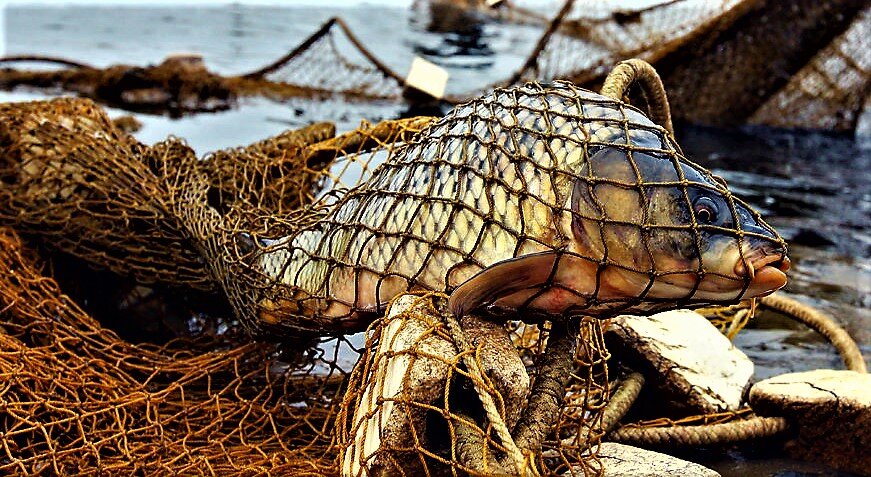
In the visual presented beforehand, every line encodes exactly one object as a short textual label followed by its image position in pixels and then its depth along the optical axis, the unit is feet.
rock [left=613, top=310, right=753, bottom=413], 10.62
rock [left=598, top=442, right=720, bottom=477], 8.12
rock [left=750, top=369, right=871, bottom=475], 9.96
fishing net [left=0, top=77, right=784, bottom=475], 6.70
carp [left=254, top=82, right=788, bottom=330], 6.61
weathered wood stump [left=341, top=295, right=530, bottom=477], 6.60
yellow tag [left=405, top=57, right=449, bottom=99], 14.15
